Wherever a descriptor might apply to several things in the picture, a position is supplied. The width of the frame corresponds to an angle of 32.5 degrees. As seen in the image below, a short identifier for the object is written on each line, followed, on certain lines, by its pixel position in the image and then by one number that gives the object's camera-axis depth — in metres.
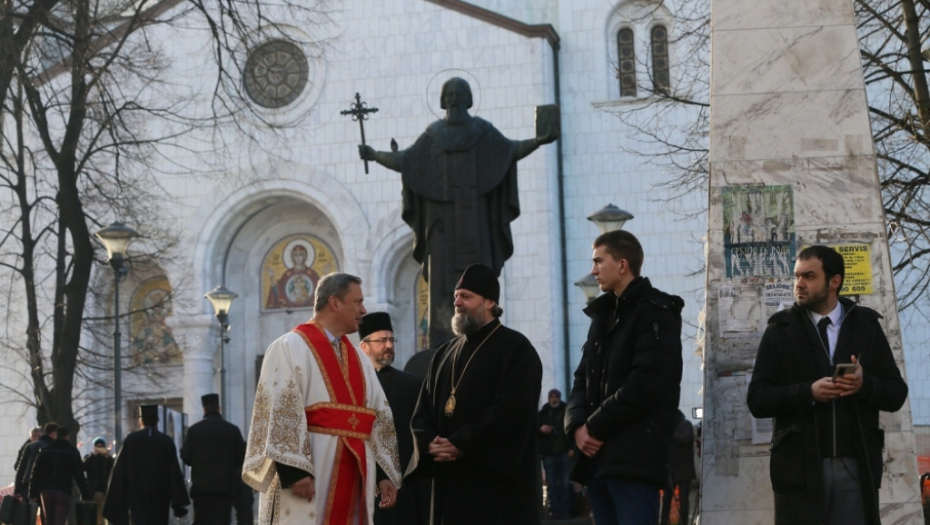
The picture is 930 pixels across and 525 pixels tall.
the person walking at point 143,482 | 17.25
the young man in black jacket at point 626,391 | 7.73
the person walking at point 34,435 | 23.72
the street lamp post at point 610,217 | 24.66
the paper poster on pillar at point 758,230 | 9.21
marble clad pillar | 9.09
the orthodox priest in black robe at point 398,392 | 10.86
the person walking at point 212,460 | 17.62
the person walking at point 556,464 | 20.34
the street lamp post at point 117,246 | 22.75
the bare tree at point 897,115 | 15.52
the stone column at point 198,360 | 36.28
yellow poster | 9.11
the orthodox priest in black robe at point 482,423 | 8.08
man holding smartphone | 7.60
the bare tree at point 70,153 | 18.58
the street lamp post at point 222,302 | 30.48
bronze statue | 13.70
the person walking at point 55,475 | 20.80
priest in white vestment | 8.26
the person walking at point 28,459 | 21.25
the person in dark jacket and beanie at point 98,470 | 25.05
